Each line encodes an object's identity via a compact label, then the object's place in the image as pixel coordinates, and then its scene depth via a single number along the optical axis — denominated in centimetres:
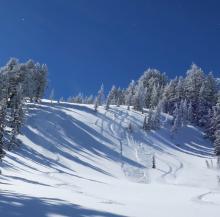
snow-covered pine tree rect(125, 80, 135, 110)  14138
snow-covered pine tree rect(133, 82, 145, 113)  13375
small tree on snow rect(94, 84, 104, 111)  12464
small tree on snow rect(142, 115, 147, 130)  11444
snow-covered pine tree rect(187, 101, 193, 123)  13262
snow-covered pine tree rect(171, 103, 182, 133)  11754
